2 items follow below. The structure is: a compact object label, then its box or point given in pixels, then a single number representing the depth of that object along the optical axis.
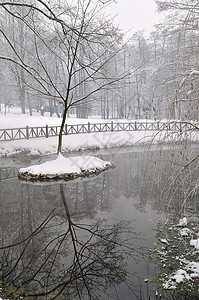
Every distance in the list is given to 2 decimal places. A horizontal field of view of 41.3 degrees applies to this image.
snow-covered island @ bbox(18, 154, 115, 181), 12.69
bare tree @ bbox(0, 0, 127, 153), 11.93
